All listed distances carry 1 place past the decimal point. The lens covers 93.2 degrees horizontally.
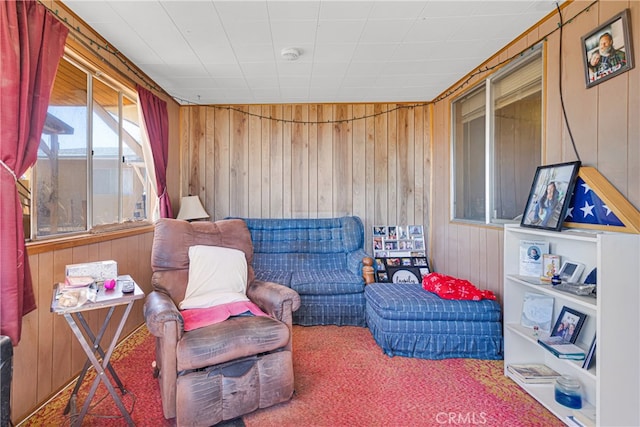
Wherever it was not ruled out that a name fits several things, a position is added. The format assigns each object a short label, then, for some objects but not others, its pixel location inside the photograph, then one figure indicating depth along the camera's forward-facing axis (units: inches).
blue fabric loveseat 113.9
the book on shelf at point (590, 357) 59.1
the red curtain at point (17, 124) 54.7
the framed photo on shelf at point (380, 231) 144.9
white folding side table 55.6
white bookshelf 54.1
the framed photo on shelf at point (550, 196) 68.0
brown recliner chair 59.5
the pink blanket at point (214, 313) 68.7
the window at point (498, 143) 87.4
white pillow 79.4
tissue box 64.6
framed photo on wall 59.2
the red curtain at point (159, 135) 112.5
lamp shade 134.2
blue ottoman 90.3
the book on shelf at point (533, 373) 74.0
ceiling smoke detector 94.3
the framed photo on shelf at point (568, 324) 66.7
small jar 65.3
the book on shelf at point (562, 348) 61.5
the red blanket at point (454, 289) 93.3
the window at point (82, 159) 72.1
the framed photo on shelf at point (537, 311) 75.8
